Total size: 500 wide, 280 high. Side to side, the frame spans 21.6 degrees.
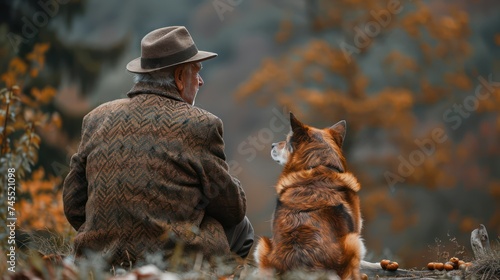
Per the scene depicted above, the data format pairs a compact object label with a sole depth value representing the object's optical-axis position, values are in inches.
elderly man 322.7
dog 306.0
